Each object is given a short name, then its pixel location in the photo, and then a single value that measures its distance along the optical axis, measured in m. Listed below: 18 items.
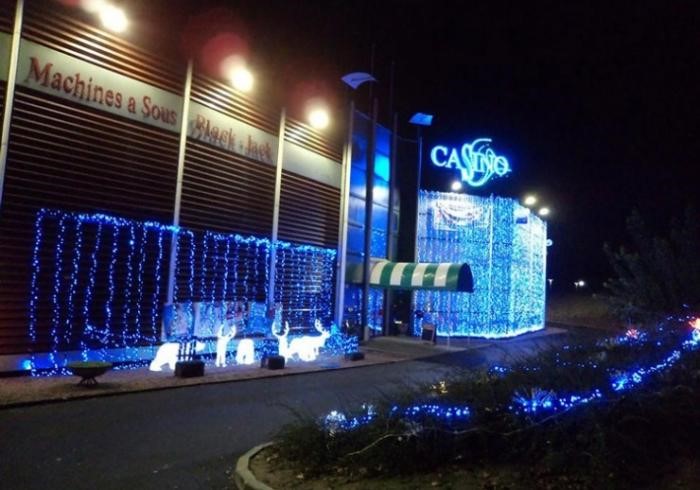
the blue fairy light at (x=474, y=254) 29.56
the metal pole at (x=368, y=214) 25.23
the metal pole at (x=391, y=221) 27.83
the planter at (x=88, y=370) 11.79
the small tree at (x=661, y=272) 12.23
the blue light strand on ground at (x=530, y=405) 6.23
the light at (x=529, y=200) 34.53
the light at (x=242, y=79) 18.89
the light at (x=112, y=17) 14.61
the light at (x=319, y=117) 22.89
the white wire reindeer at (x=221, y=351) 16.19
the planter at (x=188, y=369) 13.77
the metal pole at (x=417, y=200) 29.00
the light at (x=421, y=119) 29.46
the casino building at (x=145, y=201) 13.27
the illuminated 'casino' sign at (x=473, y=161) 30.97
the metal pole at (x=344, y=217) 24.47
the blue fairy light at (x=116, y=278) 13.68
